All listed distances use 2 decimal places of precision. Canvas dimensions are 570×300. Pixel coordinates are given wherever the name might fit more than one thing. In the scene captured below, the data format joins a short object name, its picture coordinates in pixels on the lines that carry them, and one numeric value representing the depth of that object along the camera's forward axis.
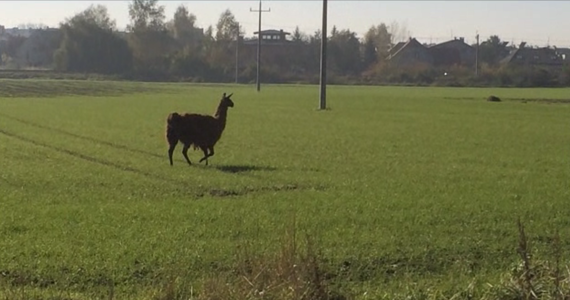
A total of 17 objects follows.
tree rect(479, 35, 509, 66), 159.88
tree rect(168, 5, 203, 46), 168.50
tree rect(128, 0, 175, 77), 132.75
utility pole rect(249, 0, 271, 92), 90.26
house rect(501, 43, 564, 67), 151.88
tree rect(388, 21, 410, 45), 183.85
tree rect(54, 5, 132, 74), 129.00
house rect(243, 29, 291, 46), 150.12
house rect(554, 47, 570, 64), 158.60
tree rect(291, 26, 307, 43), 151.25
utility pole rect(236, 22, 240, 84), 123.30
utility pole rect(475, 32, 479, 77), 123.62
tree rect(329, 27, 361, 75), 144.88
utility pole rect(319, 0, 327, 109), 53.09
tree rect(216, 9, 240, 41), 153.71
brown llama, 22.56
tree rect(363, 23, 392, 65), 153.38
